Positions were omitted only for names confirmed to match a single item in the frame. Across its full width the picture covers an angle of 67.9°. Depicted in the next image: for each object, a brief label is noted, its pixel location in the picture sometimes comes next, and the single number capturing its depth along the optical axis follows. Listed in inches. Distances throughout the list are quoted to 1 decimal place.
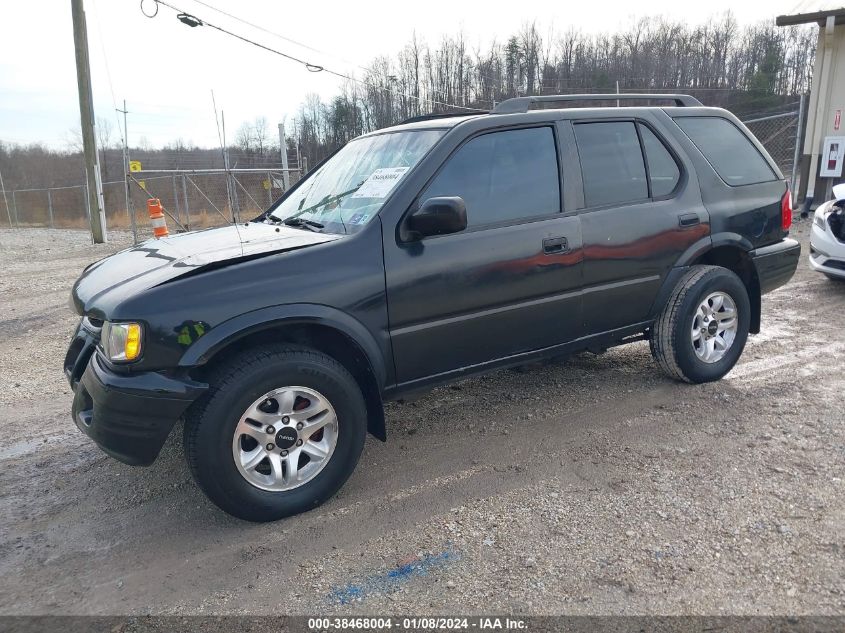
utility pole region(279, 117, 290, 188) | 682.9
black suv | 111.7
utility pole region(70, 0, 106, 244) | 564.7
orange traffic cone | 414.3
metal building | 486.3
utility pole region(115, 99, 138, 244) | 538.3
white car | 275.3
